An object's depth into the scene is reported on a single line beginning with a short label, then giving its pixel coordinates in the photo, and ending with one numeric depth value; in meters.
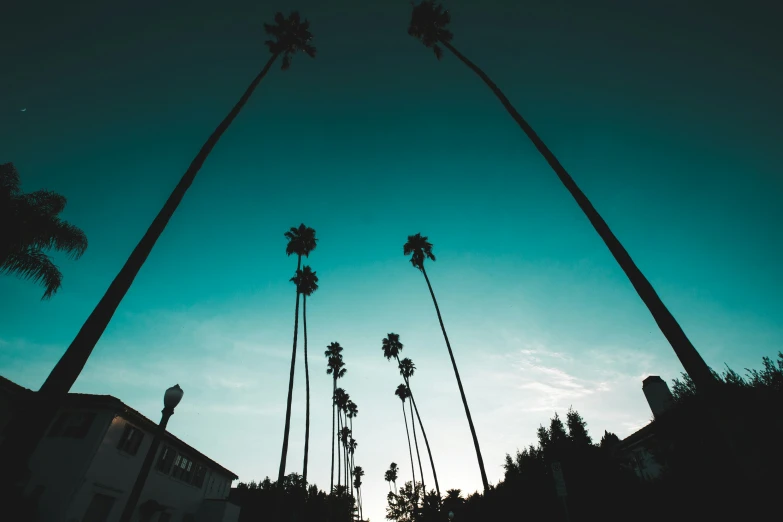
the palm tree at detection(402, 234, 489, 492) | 36.62
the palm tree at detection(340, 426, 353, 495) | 72.83
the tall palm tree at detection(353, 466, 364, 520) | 94.06
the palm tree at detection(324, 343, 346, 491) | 51.29
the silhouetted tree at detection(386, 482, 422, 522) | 66.25
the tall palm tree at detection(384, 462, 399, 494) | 96.88
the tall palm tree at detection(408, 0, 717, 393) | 6.95
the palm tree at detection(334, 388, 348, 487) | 62.64
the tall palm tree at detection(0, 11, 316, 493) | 4.76
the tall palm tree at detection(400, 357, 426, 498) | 50.70
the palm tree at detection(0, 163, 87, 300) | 14.27
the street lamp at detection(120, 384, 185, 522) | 7.53
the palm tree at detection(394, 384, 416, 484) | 64.62
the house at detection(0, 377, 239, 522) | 17.27
